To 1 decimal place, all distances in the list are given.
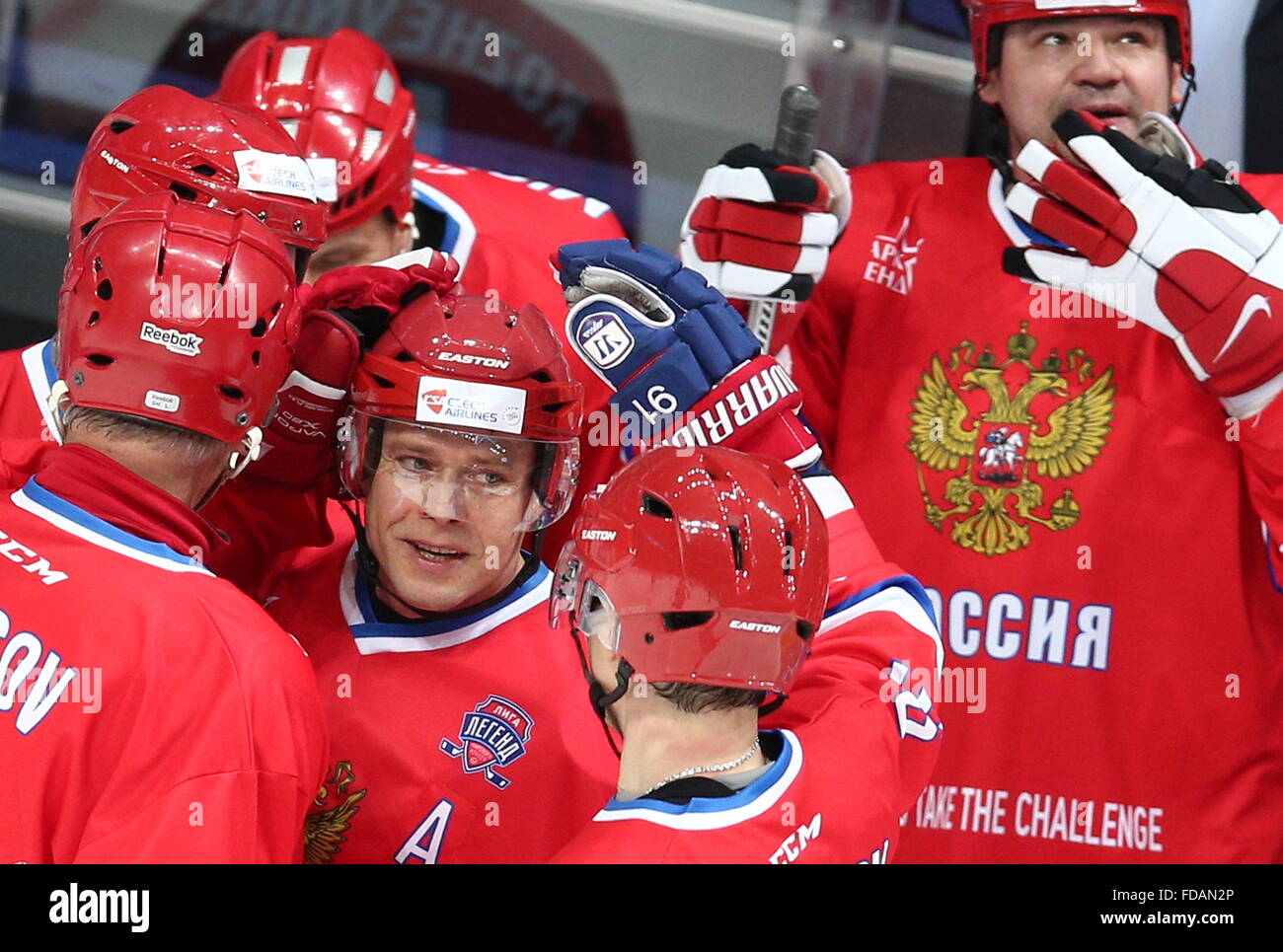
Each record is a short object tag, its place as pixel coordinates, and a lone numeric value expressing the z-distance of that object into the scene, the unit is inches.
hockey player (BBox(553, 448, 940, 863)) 159.3
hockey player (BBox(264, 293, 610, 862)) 191.3
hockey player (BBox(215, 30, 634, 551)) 252.1
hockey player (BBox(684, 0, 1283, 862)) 237.6
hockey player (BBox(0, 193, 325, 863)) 156.1
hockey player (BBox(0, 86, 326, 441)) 206.7
